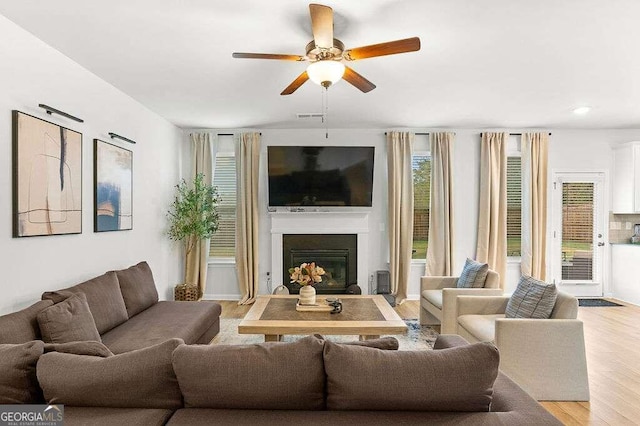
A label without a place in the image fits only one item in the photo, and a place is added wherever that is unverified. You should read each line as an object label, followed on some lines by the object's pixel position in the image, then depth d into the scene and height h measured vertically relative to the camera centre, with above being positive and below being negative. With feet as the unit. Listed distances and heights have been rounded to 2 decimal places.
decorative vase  12.53 -2.75
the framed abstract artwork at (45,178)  8.93 +0.81
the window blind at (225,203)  20.66 +0.37
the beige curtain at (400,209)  19.81 +0.06
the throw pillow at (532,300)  10.16 -2.39
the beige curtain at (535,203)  19.99 +0.38
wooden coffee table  10.59 -3.13
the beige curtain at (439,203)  20.02 +0.35
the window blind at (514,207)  20.79 +0.18
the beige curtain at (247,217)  19.75 -0.35
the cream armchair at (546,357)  9.50 -3.55
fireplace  19.98 -2.29
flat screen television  19.35 +1.71
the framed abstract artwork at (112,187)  12.38 +0.77
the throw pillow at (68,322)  7.86 -2.34
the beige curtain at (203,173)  19.90 +1.70
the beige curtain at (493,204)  19.99 +0.32
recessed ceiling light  16.20 +4.19
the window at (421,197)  20.56 +0.69
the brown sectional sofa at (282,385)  4.79 -2.17
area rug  13.40 -4.60
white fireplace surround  19.84 -0.80
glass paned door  20.68 -1.14
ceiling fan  7.95 +3.48
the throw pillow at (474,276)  14.20 -2.40
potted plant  18.44 -0.44
